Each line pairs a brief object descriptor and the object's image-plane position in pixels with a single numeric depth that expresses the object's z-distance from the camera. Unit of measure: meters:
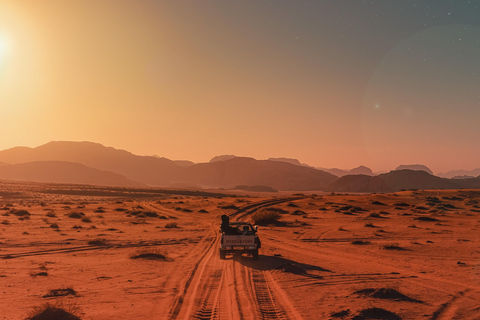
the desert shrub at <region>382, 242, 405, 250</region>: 23.27
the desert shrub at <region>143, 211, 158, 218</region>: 48.52
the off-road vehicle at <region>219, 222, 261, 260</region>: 19.44
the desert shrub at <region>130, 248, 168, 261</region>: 19.72
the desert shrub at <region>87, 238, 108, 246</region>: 24.98
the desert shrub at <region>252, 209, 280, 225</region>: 40.59
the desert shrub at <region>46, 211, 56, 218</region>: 43.50
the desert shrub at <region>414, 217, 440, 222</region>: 41.58
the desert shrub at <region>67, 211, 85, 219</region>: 43.82
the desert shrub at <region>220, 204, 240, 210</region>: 61.12
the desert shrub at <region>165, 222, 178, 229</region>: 36.10
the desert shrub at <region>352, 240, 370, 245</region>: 25.91
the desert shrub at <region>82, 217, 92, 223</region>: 38.87
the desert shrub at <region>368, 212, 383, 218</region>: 47.38
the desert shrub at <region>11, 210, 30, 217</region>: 42.75
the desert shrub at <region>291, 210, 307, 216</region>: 51.91
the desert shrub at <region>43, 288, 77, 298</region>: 12.34
